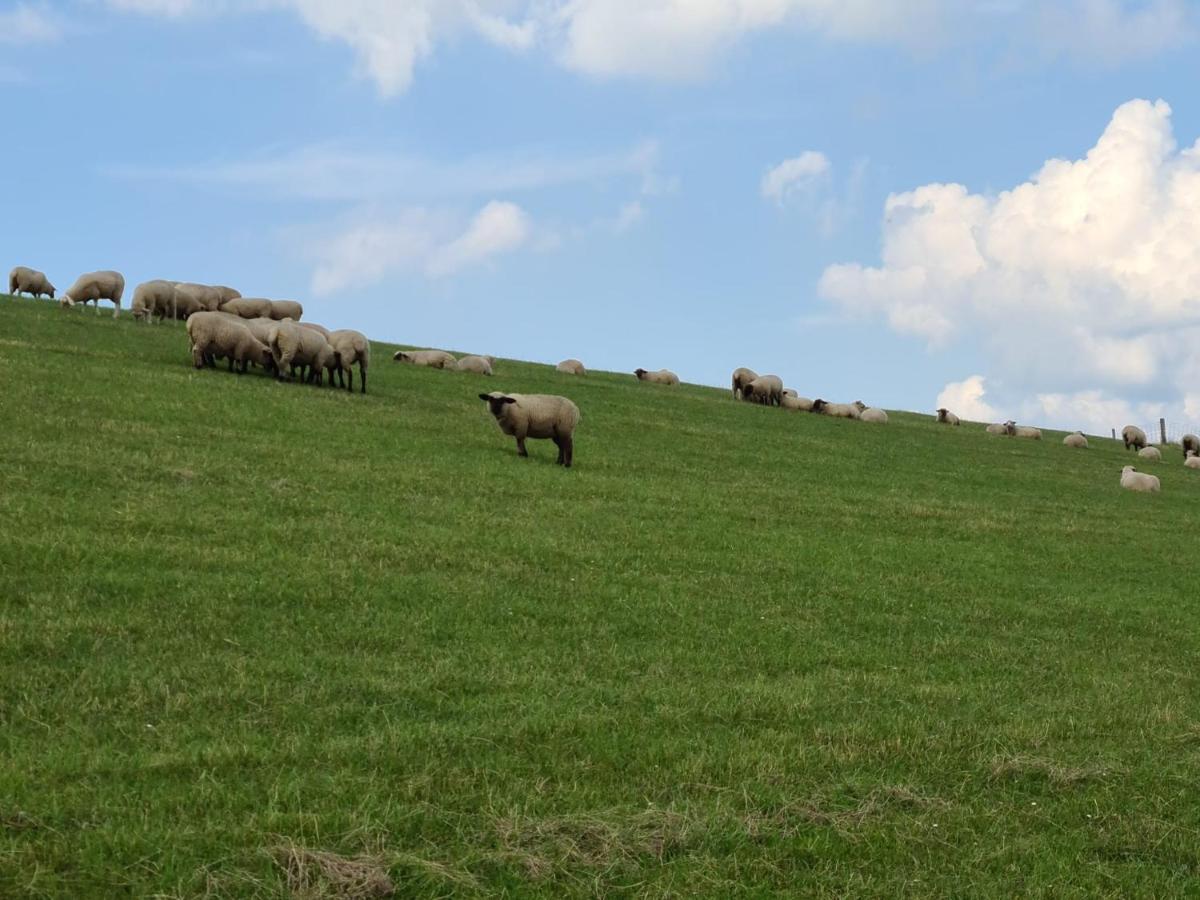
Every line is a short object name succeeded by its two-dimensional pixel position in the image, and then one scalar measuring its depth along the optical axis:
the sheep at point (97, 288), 39.94
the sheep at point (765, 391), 46.31
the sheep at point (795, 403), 46.97
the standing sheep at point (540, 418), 23.55
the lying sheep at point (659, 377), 52.54
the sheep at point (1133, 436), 52.09
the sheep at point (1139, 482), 34.19
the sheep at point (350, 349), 29.77
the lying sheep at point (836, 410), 47.13
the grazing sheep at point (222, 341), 28.03
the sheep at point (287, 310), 39.78
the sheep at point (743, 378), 46.97
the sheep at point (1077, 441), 49.53
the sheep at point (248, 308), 38.69
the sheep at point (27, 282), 46.56
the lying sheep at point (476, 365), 40.56
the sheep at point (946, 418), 55.06
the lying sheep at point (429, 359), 41.16
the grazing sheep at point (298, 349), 28.55
